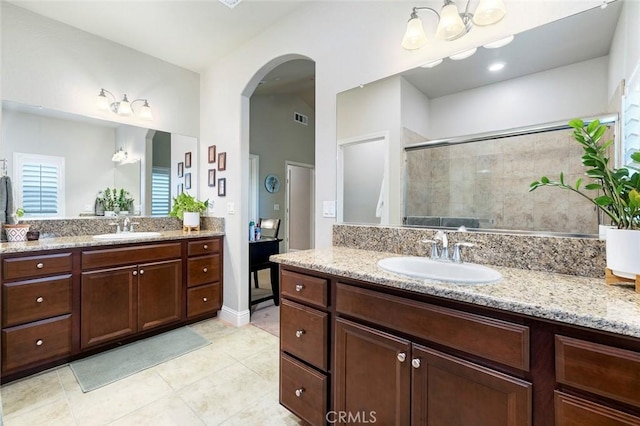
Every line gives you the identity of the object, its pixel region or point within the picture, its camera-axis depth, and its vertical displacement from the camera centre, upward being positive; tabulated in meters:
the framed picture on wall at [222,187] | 3.00 +0.28
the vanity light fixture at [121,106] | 2.62 +1.04
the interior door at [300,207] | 6.22 +0.15
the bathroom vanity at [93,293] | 1.85 -0.63
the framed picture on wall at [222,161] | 3.00 +0.56
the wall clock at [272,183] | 5.37 +0.58
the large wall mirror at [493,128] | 1.21 +0.44
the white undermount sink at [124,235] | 2.35 -0.20
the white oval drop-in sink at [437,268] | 1.16 -0.25
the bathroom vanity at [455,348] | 0.74 -0.45
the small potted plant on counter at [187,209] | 2.91 +0.04
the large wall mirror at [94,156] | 2.27 +0.54
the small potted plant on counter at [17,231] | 2.10 -0.14
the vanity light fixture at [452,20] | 1.33 +0.97
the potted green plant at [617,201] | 0.92 +0.04
